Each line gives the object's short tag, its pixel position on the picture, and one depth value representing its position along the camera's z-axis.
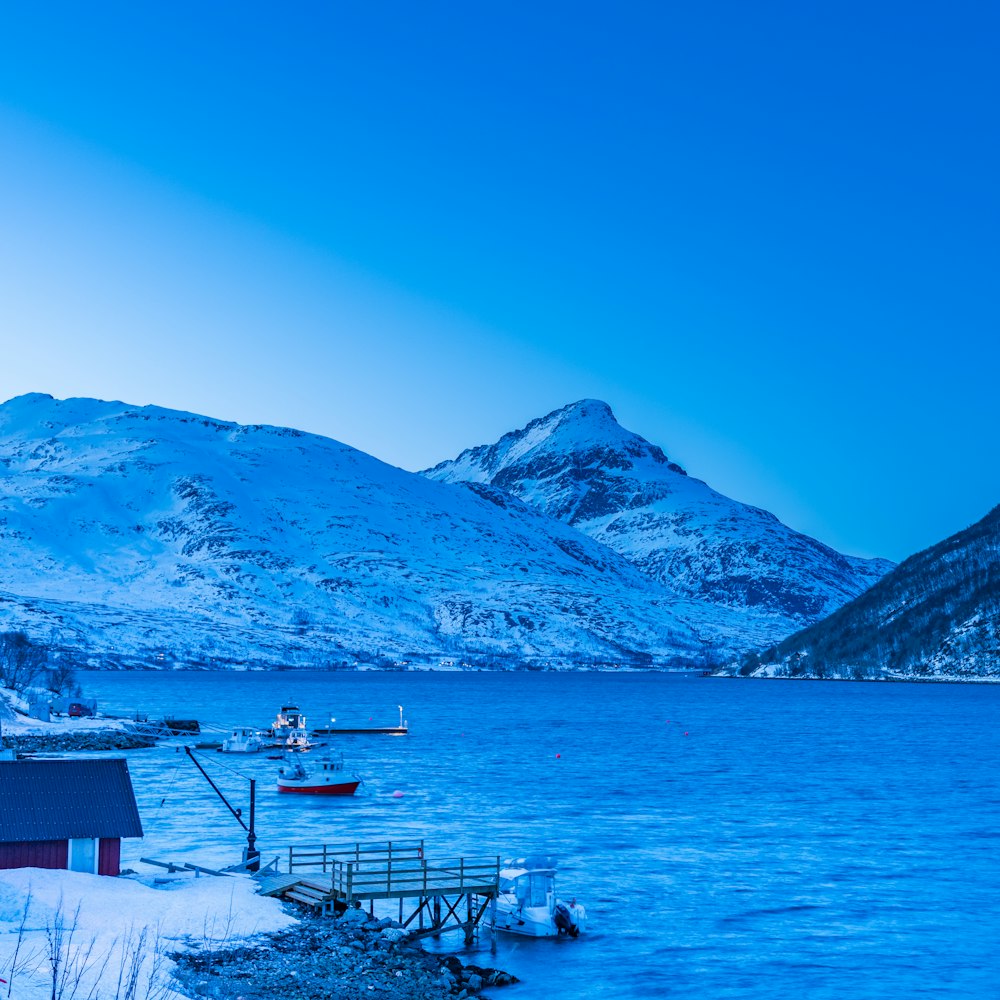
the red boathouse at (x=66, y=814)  46.56
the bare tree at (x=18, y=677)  179.62
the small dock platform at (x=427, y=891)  47.72
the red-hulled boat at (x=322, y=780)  100.06
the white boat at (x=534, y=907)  49.94
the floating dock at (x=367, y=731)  173.12
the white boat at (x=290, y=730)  144.88
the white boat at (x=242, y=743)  141.12
